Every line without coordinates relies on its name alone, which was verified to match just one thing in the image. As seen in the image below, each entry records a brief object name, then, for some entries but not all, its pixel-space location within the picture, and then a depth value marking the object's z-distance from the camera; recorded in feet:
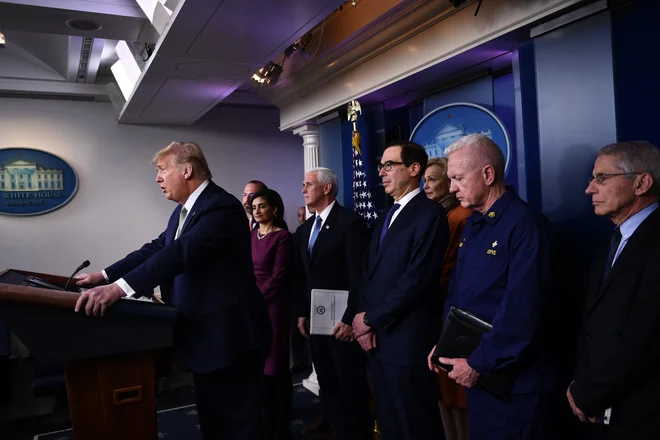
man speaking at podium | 6.43
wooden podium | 4.72
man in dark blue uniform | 5.64
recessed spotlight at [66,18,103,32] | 11.01
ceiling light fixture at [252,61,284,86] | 15.15
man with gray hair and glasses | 4.84
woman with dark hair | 10.36
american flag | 14.11
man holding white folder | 9.37
